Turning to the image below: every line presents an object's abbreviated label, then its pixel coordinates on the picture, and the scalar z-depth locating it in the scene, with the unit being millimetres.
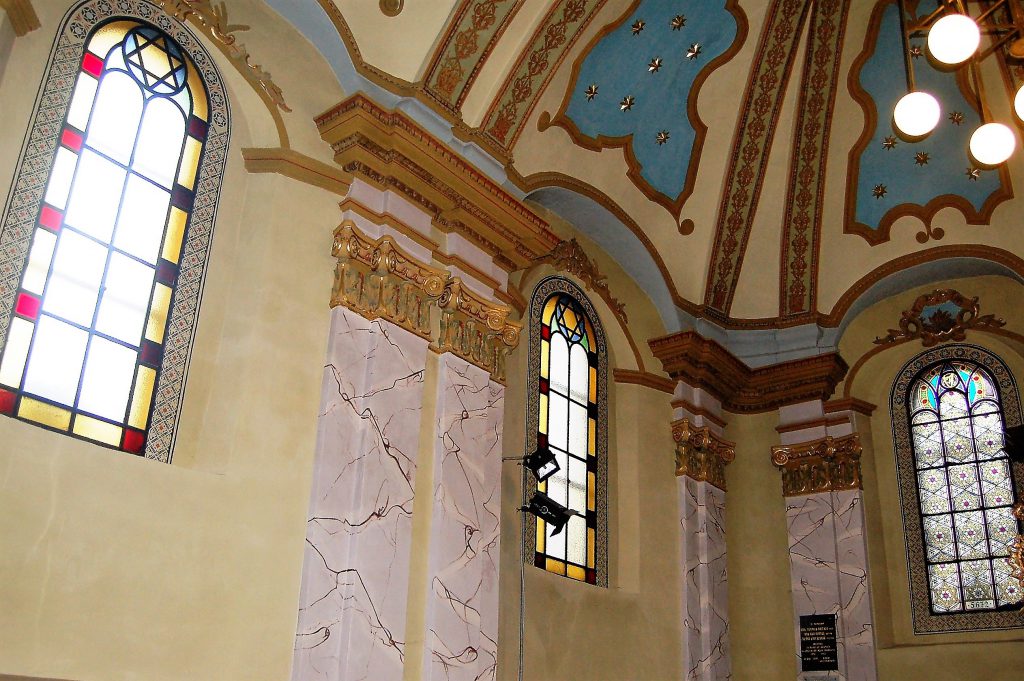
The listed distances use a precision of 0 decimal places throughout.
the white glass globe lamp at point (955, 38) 5418
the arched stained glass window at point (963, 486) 10664
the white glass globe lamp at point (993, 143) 5887
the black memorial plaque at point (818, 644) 10664
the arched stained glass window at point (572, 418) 9617
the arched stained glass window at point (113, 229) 6238
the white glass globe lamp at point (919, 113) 5910
